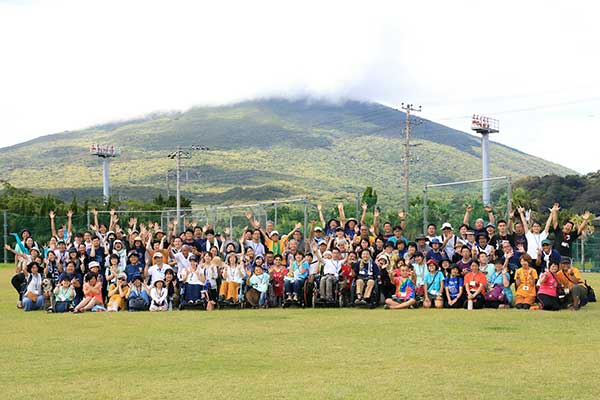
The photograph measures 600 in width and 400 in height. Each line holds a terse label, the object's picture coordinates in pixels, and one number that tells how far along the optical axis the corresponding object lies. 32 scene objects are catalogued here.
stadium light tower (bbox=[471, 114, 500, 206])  75.97
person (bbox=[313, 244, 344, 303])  15.23
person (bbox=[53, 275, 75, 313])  15.16
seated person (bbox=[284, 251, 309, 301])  15.41
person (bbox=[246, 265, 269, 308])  15.48
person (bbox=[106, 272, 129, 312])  15.30
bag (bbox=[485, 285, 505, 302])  14.10
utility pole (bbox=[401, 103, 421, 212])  49.49
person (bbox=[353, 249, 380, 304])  15.02
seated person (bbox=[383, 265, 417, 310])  14.65
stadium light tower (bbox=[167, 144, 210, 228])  56.05
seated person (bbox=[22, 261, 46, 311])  15.73
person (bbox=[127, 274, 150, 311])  15.21
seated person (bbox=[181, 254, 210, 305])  15.42
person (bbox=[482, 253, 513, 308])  14.11
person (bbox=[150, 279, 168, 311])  15.18
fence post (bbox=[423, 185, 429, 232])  20.12
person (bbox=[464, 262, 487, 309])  14.12
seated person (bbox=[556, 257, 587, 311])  13.57
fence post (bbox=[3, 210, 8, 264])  34.73
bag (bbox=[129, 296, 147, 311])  15.20
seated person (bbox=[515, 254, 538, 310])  13.84
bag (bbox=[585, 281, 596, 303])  14.75
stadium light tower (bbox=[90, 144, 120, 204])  89.12
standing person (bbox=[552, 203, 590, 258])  14.70
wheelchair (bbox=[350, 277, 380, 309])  15.01
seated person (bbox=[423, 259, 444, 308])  14.52
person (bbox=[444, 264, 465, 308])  14.35
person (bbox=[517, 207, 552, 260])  14.61
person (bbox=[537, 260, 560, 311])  13.48
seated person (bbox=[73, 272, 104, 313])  15.07
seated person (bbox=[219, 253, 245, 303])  15.52
